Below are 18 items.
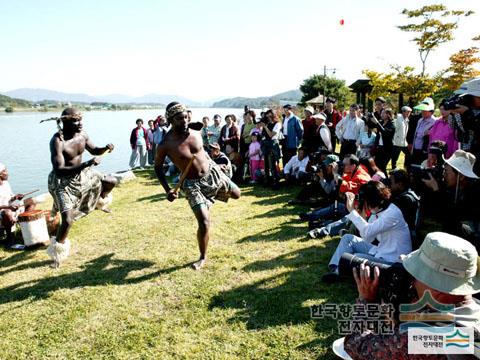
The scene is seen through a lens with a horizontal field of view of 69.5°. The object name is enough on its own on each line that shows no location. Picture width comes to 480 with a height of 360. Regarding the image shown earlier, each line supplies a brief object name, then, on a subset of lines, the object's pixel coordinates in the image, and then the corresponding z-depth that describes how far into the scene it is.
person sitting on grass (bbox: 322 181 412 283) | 3.36
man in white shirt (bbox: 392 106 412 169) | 7.83
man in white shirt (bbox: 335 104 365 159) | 7.86
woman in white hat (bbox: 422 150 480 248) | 2.81
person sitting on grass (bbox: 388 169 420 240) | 3.58
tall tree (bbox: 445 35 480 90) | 18.22
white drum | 5.13
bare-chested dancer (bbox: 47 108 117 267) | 4.36
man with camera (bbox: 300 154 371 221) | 4.97
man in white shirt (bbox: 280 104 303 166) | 8.61
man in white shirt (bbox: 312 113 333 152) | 7.59
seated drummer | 5.36
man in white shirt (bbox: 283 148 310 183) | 7.84
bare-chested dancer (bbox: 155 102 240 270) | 4.27
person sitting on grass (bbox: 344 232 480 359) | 1.55
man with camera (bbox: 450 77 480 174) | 3.42
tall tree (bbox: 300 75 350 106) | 49.47
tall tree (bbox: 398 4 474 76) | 18.67
